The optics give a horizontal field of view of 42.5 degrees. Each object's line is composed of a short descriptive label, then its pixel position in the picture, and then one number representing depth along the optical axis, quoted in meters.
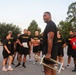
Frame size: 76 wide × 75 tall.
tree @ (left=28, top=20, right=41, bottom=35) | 32.72
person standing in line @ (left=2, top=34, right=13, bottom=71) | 4.11
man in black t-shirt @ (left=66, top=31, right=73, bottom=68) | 4.40
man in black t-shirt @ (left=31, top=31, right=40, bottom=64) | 5.03
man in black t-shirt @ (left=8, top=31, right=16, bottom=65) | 4.26
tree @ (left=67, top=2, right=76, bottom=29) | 32.02
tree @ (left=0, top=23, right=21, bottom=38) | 30.33
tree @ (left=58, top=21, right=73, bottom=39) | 30.71
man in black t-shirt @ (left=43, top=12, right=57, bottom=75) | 2.33
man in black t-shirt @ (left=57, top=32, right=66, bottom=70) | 4.44
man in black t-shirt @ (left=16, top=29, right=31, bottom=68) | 4.61
